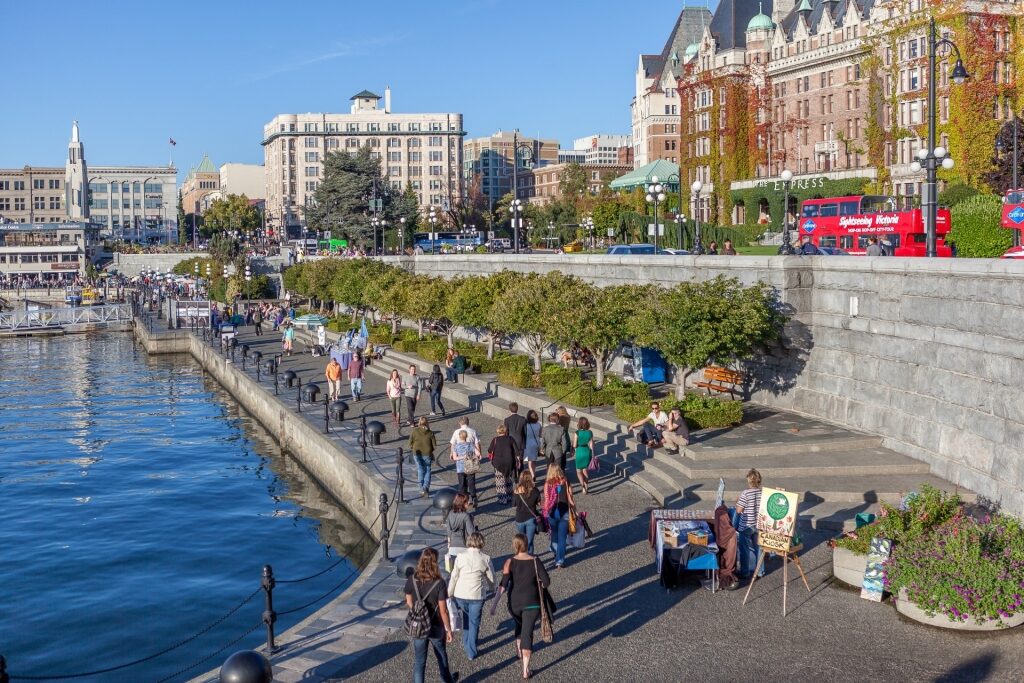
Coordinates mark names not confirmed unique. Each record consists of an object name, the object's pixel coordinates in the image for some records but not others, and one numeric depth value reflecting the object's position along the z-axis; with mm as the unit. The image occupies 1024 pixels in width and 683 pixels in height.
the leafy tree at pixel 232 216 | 157375
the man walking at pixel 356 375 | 35219
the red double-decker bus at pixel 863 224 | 40344
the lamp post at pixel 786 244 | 28306
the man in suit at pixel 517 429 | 21438
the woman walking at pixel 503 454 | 20156
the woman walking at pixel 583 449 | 21203
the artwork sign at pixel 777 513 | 14594
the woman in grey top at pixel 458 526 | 15016
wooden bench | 28875
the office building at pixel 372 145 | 176750
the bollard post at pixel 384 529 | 17734
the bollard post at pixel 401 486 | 21156
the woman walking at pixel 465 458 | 20484
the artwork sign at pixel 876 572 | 14672
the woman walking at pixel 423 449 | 21453
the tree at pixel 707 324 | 25234
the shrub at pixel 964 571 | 13383
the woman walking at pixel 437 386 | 31000
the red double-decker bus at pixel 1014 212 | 30594
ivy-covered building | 63406
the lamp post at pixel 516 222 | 50438
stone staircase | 19656
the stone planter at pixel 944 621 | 13539
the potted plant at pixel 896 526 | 14711
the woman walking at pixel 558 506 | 16453
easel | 14371
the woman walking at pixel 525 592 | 12461
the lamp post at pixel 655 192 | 42000
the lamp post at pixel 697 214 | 33031
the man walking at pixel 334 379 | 33938
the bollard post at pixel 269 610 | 13703
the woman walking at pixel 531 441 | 21562
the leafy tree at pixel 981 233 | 32594
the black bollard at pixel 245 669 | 11461
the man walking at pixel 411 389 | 28953
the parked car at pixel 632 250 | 44188
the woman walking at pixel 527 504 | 15977
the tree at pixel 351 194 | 107375
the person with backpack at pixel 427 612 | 11906
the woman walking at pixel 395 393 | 29444
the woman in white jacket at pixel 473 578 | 12680
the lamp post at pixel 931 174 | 23156
